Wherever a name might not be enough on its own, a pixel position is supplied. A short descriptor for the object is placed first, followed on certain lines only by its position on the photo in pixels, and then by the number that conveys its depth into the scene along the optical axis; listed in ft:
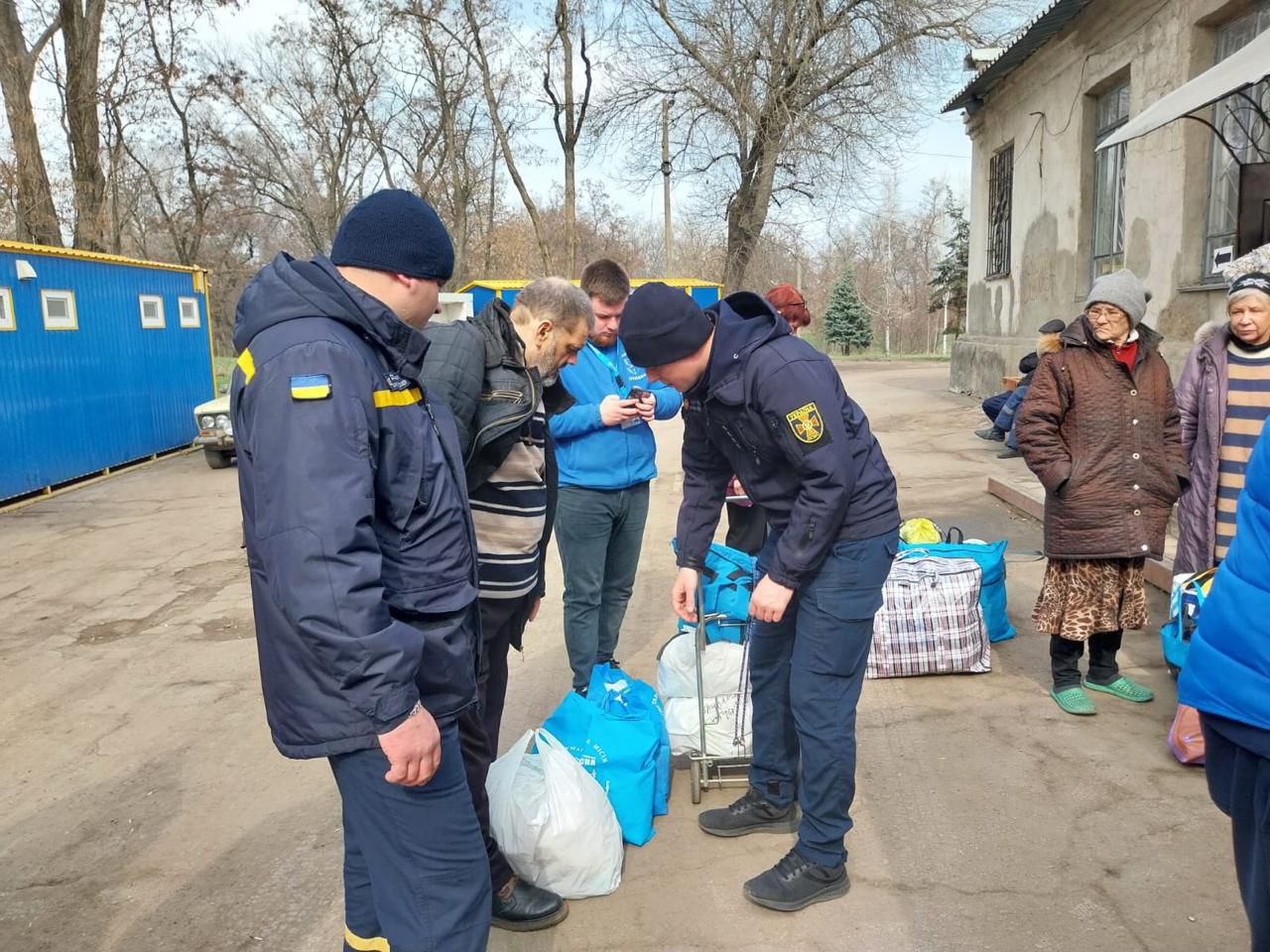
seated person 25.66
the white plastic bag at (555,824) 9.08
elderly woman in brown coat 12.55
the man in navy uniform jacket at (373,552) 5.34
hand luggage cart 11.06
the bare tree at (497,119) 79.36
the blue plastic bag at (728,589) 13.46
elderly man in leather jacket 8.31
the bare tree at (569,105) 75.41
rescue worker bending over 8.38
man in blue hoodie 12.43
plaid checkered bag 14.15
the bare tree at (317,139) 97.40
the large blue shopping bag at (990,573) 15.11
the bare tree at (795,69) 66.13
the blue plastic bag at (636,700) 10.79
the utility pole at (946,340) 137.94
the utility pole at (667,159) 71.51
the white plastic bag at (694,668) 12.09
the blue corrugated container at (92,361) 34.27
